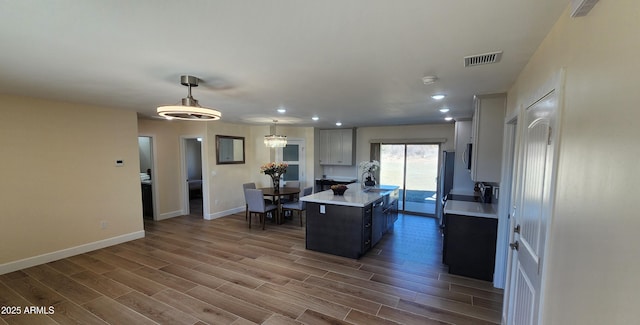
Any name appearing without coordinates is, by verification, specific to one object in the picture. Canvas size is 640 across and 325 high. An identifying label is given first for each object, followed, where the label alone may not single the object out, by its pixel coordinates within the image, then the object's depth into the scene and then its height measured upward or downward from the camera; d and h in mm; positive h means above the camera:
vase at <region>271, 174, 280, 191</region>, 5736 -682
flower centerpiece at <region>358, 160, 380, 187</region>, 4763 -350
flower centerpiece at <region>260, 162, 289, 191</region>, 5701 -476
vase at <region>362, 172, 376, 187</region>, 4914 -604
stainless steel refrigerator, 5375 -438
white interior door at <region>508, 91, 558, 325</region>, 1414 -363
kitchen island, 3725 -1108
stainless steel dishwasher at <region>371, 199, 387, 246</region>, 4090 -1220
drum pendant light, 2197 +340
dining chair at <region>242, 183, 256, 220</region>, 6005 -872
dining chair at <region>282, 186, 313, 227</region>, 5422 -1202
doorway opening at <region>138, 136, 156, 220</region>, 5672 -1034
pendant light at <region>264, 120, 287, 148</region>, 5684 +200
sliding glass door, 6398 -594
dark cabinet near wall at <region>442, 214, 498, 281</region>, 3047 -1157
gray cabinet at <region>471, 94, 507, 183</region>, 2969 +176
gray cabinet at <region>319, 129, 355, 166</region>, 7001 +97
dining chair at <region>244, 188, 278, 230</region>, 5100 -1091
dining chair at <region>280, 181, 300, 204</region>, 6637 -904
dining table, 5464 -941
